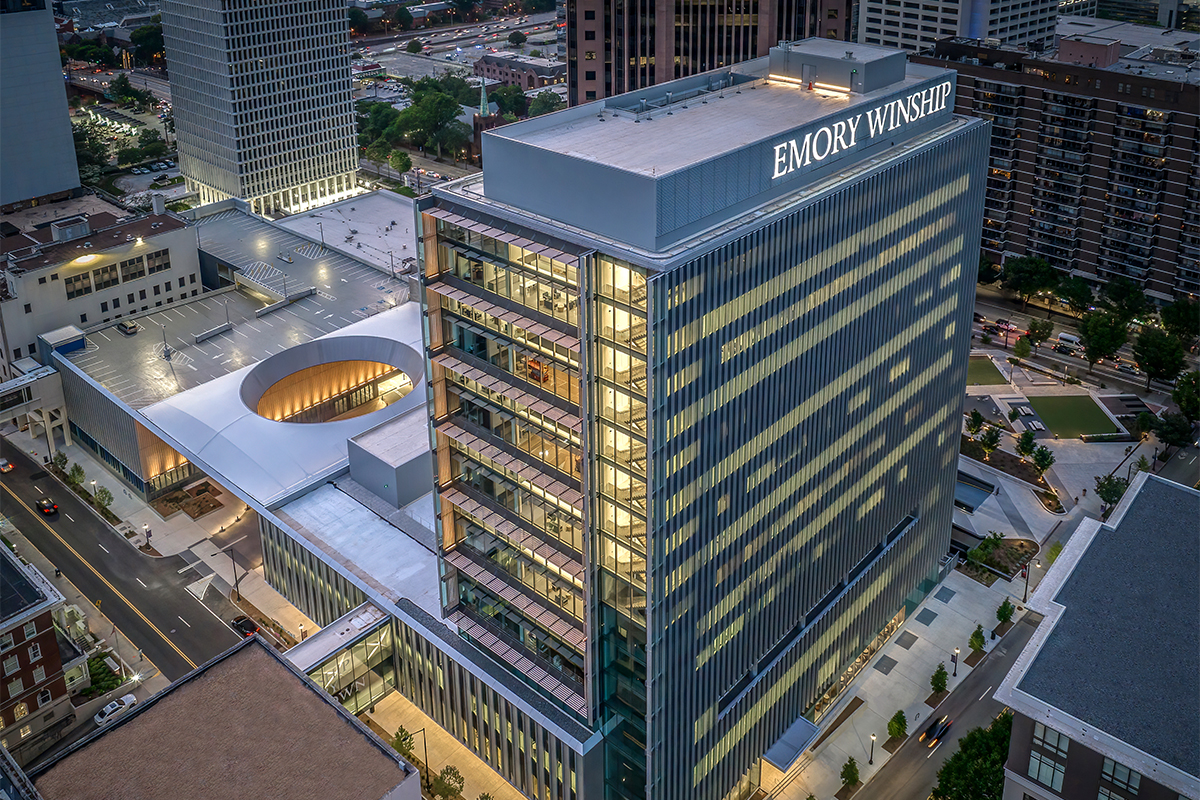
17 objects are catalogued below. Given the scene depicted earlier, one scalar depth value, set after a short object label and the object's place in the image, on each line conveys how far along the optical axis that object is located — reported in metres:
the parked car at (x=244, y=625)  165.12
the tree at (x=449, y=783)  135.50
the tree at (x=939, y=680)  151.00
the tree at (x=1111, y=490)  185.88
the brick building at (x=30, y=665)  137.50
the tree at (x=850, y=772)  136.88
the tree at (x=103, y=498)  191.50
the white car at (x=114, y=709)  150.00
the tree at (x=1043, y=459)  193.38
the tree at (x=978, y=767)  125.75
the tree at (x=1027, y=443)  198.12
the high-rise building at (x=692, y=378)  105.00
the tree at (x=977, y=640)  157.75
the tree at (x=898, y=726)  143.00
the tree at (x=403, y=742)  139.86
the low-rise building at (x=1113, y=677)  102.25
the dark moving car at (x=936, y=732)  146.38
